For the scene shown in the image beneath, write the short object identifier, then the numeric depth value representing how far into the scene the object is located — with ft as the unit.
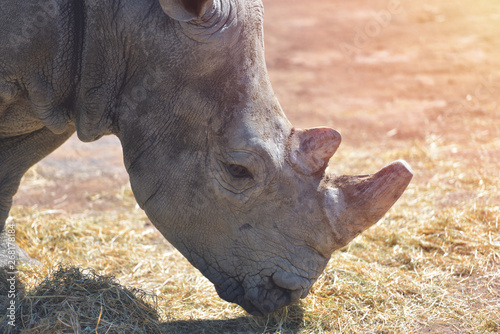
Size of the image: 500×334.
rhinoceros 22.08
